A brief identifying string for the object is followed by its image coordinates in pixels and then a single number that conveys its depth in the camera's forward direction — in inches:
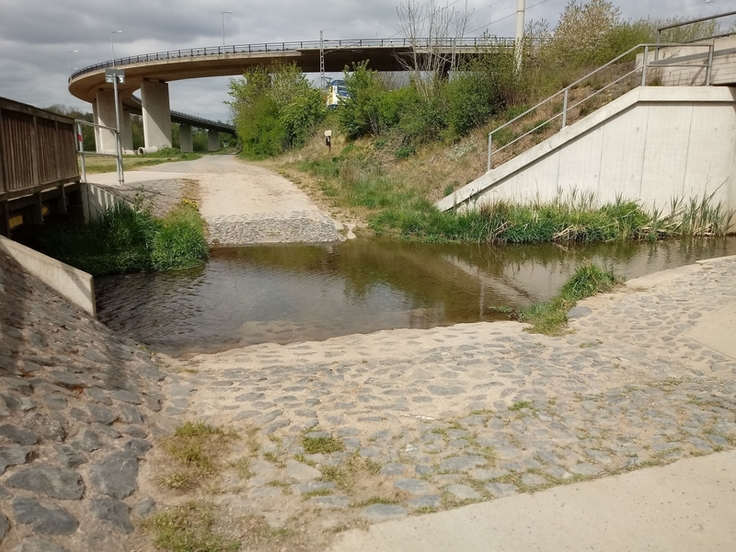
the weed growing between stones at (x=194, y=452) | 158.9
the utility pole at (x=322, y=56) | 1894.7
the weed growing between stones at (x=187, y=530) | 130.8
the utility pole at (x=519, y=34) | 791.1
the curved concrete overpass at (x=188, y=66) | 1926.7
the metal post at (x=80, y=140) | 539.2
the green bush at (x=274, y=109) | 1435.8
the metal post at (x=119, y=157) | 679.1
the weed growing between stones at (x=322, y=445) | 179.2
